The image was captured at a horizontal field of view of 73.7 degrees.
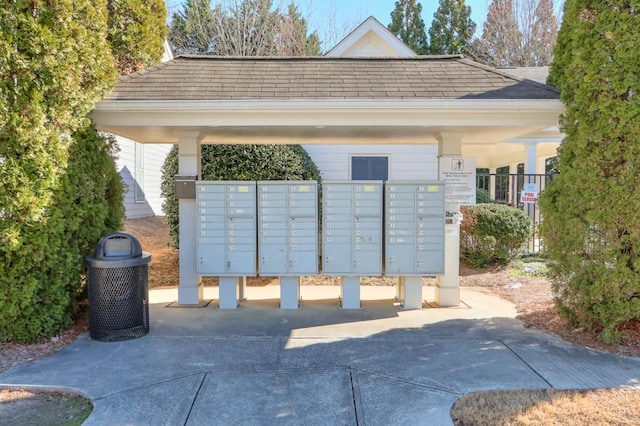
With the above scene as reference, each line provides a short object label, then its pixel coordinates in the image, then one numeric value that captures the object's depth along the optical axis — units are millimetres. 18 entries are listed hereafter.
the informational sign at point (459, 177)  6137
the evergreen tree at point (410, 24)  30484
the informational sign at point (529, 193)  9875
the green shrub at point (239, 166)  8547
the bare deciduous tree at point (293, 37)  21859
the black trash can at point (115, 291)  4805
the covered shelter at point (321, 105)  5398
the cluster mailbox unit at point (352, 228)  5914
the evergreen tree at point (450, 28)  29469
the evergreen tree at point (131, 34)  7645
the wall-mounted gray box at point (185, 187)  6102
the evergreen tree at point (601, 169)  4461
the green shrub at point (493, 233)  9055
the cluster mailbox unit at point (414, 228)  5914
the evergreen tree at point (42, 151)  4203
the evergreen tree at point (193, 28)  22828
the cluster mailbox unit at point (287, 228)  5930
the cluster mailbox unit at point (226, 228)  5914
